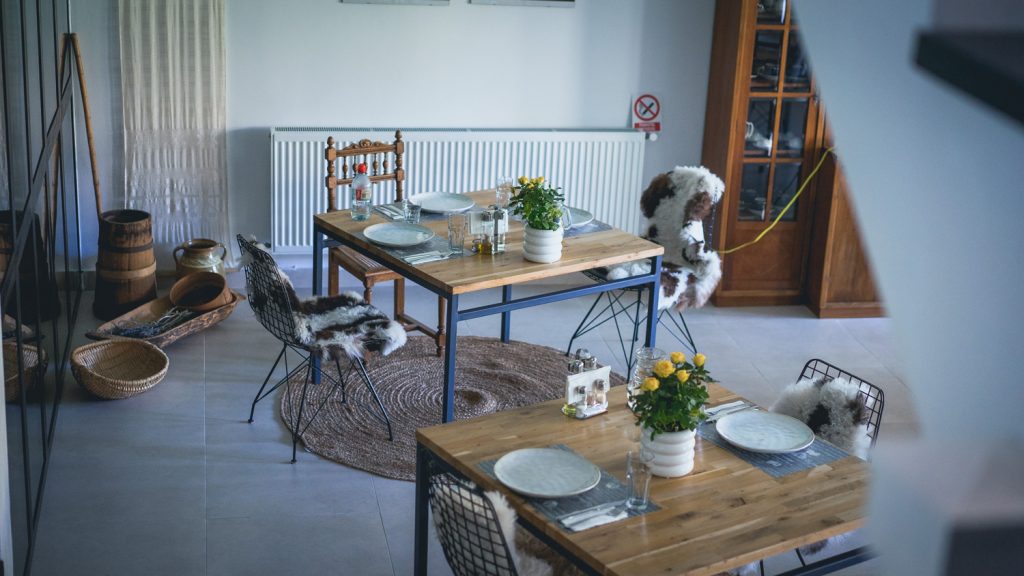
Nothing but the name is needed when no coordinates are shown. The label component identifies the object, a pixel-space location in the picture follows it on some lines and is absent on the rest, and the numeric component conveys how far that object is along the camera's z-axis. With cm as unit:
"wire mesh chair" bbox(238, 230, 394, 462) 386
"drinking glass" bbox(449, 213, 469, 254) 406
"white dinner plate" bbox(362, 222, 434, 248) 412
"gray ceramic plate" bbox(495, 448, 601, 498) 246
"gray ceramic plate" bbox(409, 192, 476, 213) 460
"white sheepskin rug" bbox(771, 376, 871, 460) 298
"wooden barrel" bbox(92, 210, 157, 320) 517
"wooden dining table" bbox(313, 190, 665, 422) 380
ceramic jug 547
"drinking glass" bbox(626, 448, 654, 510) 238
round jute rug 415
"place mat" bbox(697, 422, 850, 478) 265
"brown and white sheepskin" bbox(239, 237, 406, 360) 389
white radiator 577
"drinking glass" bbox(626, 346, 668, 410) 282
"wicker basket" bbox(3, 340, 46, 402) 390
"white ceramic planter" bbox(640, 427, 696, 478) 253
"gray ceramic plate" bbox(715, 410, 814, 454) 273
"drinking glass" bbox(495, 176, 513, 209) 446
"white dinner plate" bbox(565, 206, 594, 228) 452
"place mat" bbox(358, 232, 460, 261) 405
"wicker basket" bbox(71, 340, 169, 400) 437
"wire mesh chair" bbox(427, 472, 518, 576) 232
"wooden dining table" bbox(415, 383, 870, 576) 223
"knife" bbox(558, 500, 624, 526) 234
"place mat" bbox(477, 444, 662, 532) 239
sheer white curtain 539
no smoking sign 616
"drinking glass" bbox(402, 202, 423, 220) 443
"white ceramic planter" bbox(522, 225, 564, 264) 396
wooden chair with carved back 481
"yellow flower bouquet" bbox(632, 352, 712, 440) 249
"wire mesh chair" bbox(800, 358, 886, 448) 313
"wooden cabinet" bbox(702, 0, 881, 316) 562
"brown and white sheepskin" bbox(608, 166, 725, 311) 476
